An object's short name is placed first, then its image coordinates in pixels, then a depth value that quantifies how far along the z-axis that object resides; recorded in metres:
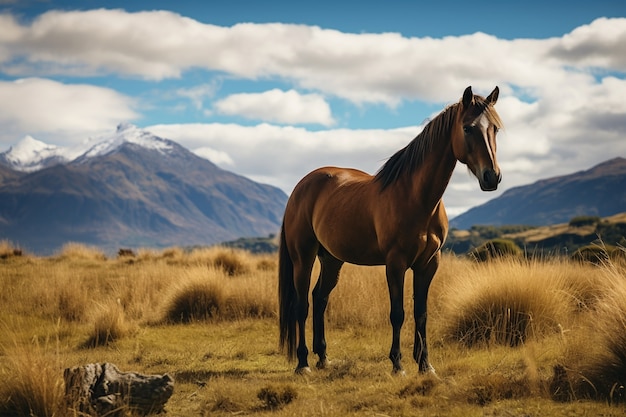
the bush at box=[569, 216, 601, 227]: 75.19
